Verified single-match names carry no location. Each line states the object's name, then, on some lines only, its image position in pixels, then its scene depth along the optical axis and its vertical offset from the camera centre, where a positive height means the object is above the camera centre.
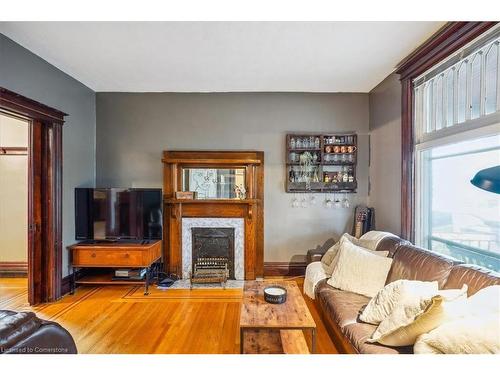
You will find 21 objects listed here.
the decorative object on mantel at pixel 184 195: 4.08 -0.13
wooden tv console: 3.62 -0.89
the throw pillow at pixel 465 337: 1.25 -0.70
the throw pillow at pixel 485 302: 1.39 -0.59
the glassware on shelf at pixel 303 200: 4.25 -0.21
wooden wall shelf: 4.17 +0.35
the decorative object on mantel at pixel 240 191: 4.20 -0.08
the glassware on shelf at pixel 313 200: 4.25 -0.21
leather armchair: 1.18 -0.66
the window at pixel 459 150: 2.18 +0.32
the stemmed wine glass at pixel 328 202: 4.23 -0.25
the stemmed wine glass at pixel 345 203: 4.24 -0.26
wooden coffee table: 1.88 -0.92
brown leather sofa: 1.71 -0.72
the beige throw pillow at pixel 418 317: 1.48 -0.72
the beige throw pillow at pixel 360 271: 2.52 -0.78
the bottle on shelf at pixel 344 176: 4.20 +0.14
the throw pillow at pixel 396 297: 1.71 -0.69
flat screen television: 3.79 -0.38
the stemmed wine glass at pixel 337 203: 4.23 -0.26
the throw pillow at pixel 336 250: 3.05 -0.74
